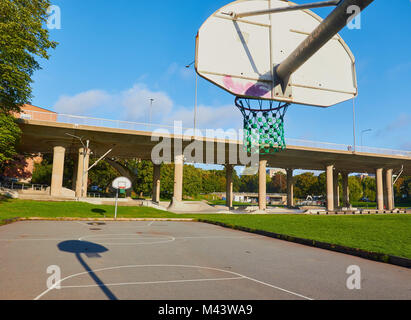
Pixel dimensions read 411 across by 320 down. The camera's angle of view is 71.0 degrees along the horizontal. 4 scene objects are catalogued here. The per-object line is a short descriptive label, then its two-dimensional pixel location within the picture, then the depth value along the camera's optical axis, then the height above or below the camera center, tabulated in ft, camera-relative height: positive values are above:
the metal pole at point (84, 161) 127.15 +13.07
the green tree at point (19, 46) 84.64 +44.41
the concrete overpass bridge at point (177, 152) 120.37 +22.24
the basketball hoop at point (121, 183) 88.38 +2.54
